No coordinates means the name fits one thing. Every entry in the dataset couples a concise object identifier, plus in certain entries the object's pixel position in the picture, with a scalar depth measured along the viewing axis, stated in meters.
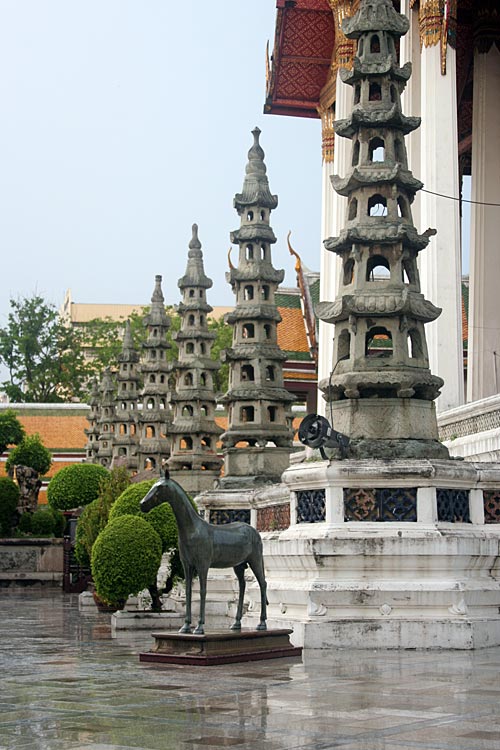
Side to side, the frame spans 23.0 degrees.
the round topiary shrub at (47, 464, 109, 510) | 45.06
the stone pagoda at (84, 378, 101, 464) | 55.38
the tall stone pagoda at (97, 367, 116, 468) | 51.16
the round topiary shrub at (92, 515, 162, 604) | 19.66
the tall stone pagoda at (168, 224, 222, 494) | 32.56
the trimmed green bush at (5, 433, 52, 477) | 48.72
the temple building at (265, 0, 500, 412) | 26.36
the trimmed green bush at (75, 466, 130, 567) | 25.55
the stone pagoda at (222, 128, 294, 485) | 23.22
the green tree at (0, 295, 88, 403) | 72.00
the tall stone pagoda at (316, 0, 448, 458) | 15.79
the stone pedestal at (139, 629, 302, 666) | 12.43
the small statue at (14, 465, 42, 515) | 47.47
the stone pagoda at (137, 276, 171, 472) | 41.38
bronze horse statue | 12.90
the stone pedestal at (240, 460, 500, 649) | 14.35
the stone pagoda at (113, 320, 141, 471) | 47.84
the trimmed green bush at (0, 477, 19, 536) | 45.47
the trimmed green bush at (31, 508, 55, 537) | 46.12
